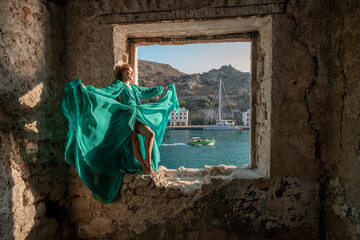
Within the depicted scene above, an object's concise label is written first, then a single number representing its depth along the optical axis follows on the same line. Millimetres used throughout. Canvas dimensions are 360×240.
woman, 1521
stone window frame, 1815
